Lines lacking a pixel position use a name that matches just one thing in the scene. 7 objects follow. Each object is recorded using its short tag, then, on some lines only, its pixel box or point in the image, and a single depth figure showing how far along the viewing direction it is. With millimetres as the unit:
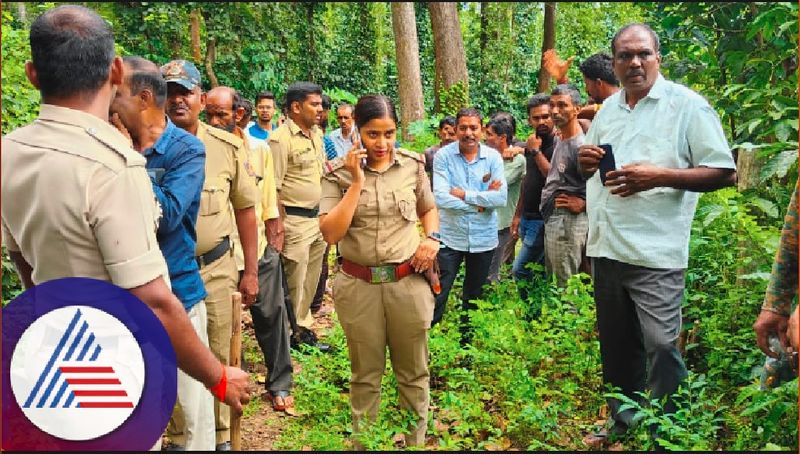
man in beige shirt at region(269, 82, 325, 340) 6414
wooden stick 3721
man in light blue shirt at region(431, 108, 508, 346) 5918
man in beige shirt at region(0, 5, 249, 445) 2119
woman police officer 3961
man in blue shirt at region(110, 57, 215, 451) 3186
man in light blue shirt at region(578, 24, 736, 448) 3639
